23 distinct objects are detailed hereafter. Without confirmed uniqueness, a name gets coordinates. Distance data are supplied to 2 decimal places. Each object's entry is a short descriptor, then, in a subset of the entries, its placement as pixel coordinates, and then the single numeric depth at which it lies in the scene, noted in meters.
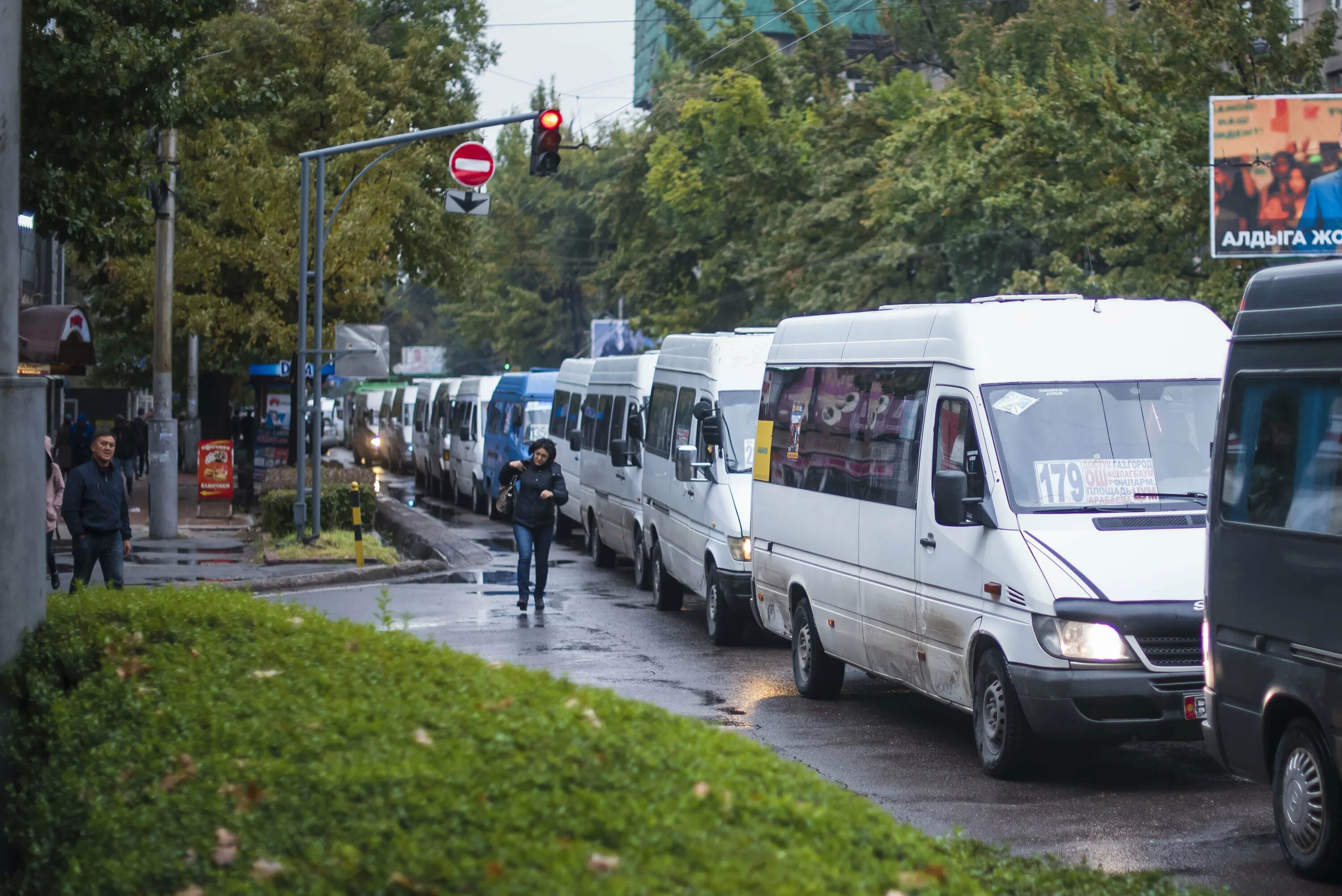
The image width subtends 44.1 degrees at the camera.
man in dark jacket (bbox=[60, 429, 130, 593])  14.54
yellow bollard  20.70
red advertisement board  29.14
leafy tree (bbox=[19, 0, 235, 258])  13.30
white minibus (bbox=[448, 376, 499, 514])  34.12
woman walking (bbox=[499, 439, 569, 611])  17.11
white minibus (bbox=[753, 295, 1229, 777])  8.53
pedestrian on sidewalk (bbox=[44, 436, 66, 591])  15.25
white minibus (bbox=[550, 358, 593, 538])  25.23
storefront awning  22.61
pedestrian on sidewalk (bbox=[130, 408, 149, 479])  40.38
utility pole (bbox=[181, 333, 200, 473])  44.22
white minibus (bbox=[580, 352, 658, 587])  19.72
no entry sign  27.16
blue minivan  30.11
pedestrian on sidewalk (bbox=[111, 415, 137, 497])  34.32
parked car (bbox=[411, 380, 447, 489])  44.28
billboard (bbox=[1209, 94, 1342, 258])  22.27
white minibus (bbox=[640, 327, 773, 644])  14.84
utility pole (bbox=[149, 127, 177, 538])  24.61
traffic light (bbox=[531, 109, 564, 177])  18.81
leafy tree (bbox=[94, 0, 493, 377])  30.83
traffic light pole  22.48
